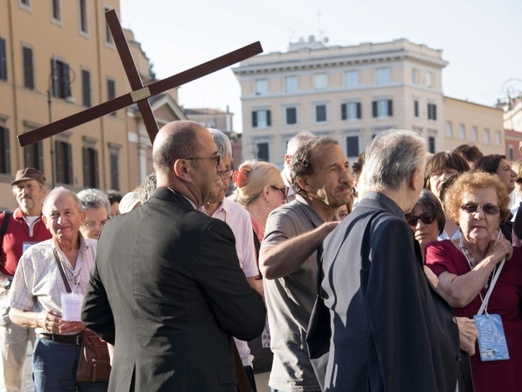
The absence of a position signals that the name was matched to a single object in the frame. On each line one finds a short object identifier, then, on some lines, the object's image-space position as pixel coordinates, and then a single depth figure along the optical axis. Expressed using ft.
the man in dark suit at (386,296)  13.83
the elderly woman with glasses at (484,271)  18.52
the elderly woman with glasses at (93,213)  28.50
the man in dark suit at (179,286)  14.66
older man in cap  31.55
